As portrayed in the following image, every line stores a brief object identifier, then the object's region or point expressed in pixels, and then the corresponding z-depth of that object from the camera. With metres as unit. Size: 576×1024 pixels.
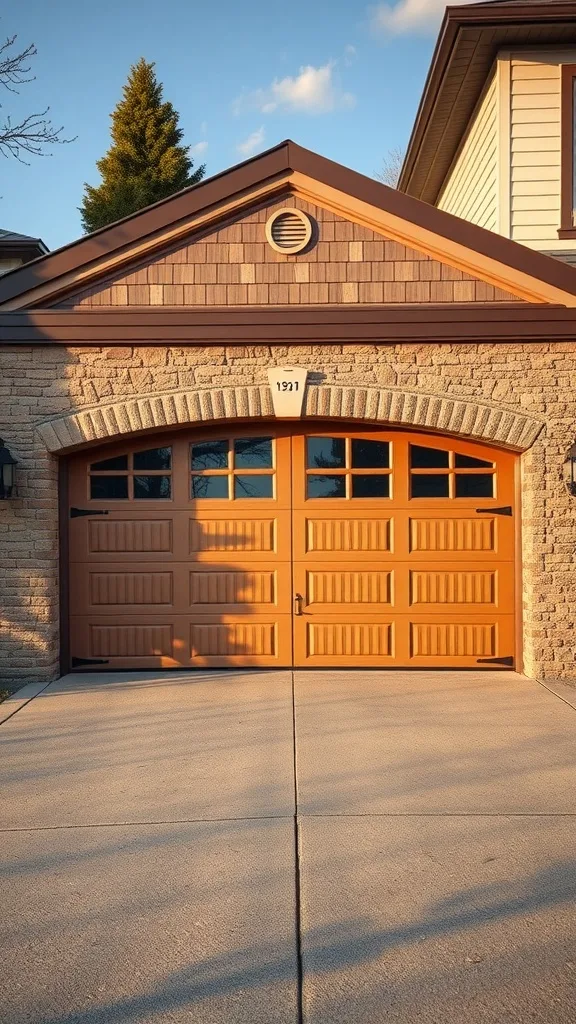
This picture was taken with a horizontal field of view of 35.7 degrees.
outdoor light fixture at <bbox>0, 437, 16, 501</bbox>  8.25
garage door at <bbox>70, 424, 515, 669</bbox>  8.82
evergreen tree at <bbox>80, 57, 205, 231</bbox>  27.19
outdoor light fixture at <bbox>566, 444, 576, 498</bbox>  8.32
